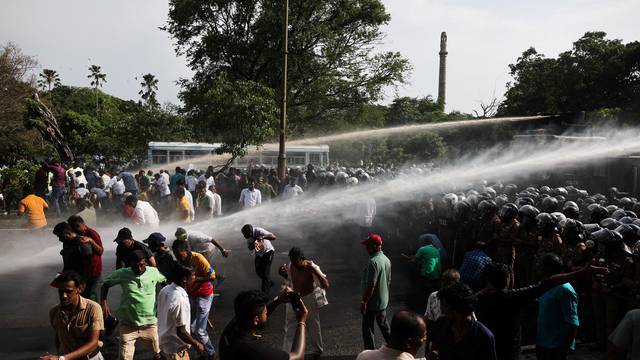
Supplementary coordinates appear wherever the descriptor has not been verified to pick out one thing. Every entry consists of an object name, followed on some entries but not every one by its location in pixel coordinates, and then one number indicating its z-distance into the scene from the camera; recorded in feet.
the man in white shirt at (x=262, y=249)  29.12
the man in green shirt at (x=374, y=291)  21.12
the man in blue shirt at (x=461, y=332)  12.25
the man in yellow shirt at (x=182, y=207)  40.64
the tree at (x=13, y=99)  96.17
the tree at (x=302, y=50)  89.86
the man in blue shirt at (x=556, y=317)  16.08
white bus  91.04
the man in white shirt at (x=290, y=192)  53.31
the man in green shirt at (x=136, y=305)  18.25
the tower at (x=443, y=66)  232.94
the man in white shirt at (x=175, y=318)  17.01
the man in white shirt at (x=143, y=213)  34.12
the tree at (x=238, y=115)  65.98
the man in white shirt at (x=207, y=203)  46.36
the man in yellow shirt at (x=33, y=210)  38.93
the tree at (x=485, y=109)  115.96
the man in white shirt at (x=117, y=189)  54.29
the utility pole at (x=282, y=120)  62.23
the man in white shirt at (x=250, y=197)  49.26
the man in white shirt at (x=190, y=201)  41.34
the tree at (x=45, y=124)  96.02
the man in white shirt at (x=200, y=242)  25.96
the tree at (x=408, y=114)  156.66
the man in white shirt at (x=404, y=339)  10.79
